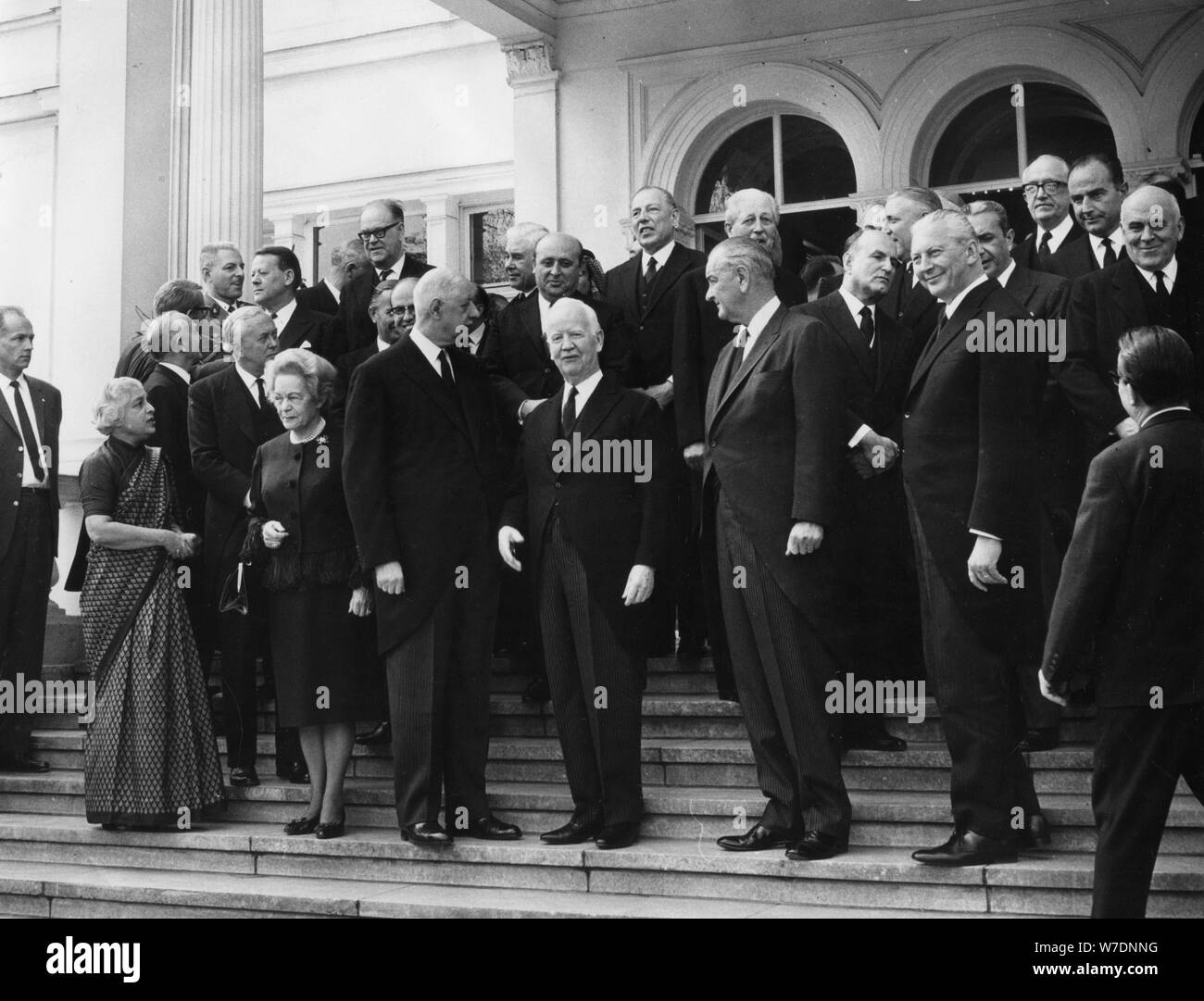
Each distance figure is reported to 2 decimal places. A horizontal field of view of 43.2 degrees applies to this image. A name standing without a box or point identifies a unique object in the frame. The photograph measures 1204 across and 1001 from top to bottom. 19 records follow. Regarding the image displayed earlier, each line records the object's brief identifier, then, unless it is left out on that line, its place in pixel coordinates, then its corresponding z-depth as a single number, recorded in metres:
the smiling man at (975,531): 4.87
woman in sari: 6.28
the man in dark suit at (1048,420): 5.70
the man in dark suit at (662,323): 6.74
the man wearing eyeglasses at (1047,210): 6.68
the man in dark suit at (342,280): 8.13
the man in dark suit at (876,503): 5.92
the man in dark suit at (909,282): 6.04
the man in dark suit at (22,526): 7.38
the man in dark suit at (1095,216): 6.29
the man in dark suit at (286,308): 7.50
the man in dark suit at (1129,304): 5.71
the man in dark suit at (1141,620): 4.03
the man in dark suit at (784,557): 5.20
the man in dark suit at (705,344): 6.23
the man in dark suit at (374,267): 7.52
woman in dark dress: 5.95
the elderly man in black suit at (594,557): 5.57
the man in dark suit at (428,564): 5.73
